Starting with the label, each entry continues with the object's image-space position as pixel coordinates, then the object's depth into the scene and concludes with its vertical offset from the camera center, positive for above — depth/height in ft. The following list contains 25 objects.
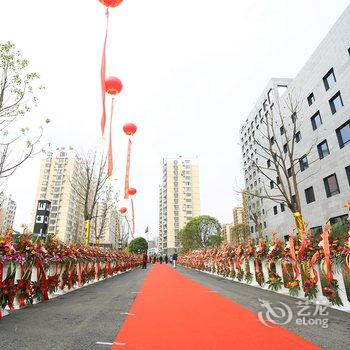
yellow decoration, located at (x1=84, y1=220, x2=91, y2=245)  54.14 +7.61
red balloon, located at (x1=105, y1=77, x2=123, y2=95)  28.96 +18.28
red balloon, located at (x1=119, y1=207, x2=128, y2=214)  83.24 +16.77
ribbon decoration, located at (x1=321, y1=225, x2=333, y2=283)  18.57 +0.20
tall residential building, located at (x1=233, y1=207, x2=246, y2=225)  428.97 +77.87
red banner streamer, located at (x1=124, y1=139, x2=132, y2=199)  46.51 +15.37
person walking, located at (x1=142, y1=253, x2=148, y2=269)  100.99 +2.59
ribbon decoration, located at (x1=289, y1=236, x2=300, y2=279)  22.97 +0.00
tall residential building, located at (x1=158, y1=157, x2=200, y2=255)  355.77 +86.46
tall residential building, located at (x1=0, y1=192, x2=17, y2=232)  446.44 +93.02
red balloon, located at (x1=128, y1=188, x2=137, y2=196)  64.28 +16.85
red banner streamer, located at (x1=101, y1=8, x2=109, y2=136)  22.90 +14.71
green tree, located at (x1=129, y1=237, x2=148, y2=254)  299.66 +23.78
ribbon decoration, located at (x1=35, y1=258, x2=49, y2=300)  20.84 -0.38
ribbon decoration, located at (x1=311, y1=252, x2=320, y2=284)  20.47 +0.03
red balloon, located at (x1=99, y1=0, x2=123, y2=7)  21.17 +19.28
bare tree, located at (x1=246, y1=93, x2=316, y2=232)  93.30 +43.56
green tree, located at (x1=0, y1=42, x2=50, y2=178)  33.24 +21.35
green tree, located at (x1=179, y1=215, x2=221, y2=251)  234.17 +28.36
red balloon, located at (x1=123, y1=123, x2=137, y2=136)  39.73 +19.02
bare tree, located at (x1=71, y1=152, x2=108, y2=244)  68.69 +22.94
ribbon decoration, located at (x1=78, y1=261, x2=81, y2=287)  32.22 -0.62
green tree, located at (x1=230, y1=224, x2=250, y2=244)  192.95 +23.89
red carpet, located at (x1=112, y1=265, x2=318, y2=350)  10.00 -2.64
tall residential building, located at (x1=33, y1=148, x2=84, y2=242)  324.39 +97.78
